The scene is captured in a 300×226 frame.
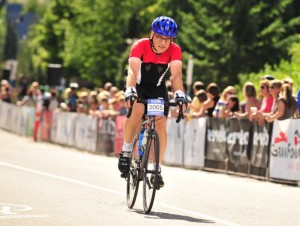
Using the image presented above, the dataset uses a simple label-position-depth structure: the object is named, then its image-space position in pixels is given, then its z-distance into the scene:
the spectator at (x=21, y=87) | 43.84
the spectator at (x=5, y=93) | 41.40
